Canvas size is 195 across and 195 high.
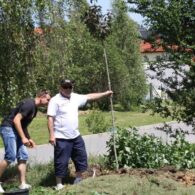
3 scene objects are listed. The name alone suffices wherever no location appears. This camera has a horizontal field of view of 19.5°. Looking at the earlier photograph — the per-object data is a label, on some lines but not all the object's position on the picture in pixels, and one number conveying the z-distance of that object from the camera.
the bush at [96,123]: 14.79
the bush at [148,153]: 8.30
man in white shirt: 8.16
